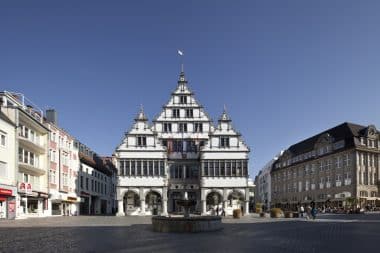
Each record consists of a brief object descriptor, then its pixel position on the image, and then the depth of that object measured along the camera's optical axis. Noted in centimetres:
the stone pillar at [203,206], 6311
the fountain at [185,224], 2473
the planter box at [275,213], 5150
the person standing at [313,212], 4363
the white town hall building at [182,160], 6312
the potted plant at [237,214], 4919
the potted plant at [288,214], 5172
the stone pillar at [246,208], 6228
